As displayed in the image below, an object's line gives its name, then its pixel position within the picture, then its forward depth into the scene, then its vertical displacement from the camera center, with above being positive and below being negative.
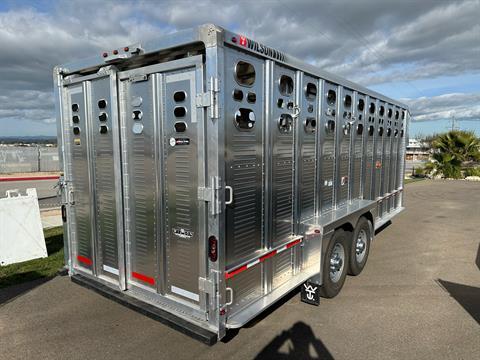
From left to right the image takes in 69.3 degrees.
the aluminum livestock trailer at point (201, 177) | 2.87 -0.27
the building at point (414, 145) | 106.75 +0.76
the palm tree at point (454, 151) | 20.39 -0.21
